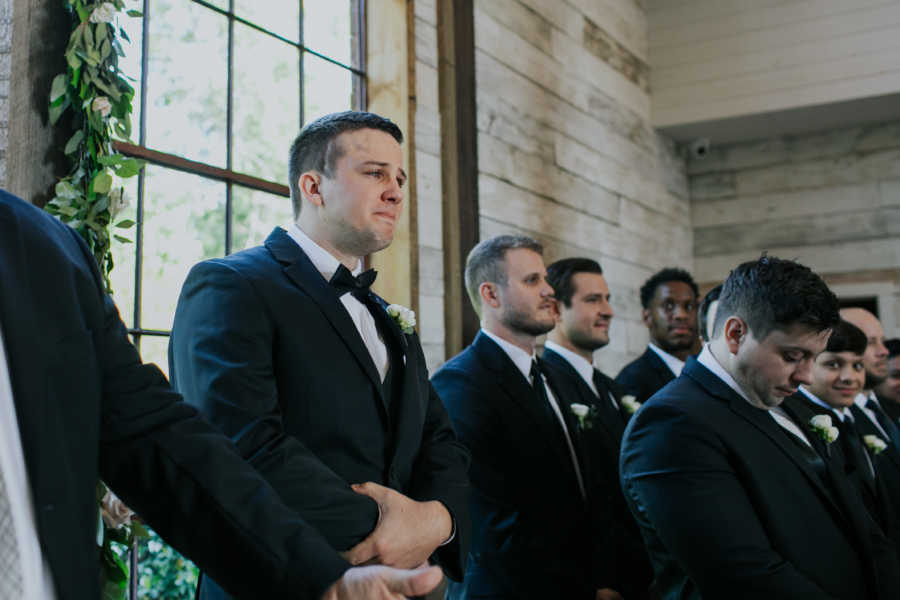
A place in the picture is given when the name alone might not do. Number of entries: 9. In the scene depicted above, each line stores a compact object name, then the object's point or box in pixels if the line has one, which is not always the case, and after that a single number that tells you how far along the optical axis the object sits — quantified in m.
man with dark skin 4.27
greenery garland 2.21
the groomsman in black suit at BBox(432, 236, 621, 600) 2.68
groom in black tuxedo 1.66
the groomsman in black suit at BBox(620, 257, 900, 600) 2.04
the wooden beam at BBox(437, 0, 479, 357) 4.00
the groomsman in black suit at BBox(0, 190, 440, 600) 0.94
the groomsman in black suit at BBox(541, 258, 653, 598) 3.03
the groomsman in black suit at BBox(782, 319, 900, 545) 2.50
